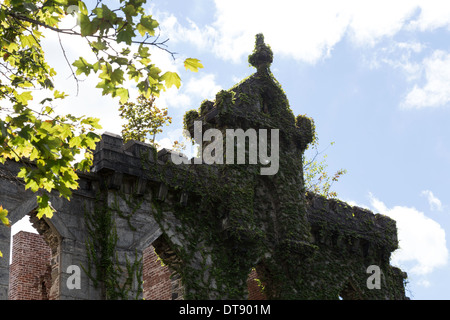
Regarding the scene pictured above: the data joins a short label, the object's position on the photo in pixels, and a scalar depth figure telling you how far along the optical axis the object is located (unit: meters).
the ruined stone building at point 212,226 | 15.16
